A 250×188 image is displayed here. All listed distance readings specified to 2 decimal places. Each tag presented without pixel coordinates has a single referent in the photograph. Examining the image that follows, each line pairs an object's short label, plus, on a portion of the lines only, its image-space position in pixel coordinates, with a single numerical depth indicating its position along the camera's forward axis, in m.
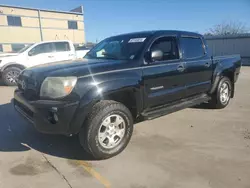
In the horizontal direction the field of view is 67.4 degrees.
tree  45.27
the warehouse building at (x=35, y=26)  22.68
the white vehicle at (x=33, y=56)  7.79
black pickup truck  2.44
